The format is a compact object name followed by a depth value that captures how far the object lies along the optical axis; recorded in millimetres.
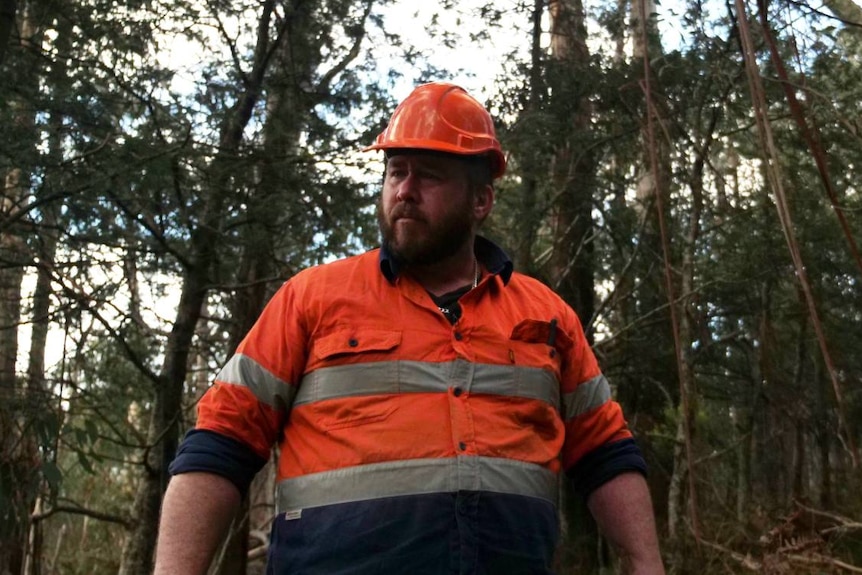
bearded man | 2057
